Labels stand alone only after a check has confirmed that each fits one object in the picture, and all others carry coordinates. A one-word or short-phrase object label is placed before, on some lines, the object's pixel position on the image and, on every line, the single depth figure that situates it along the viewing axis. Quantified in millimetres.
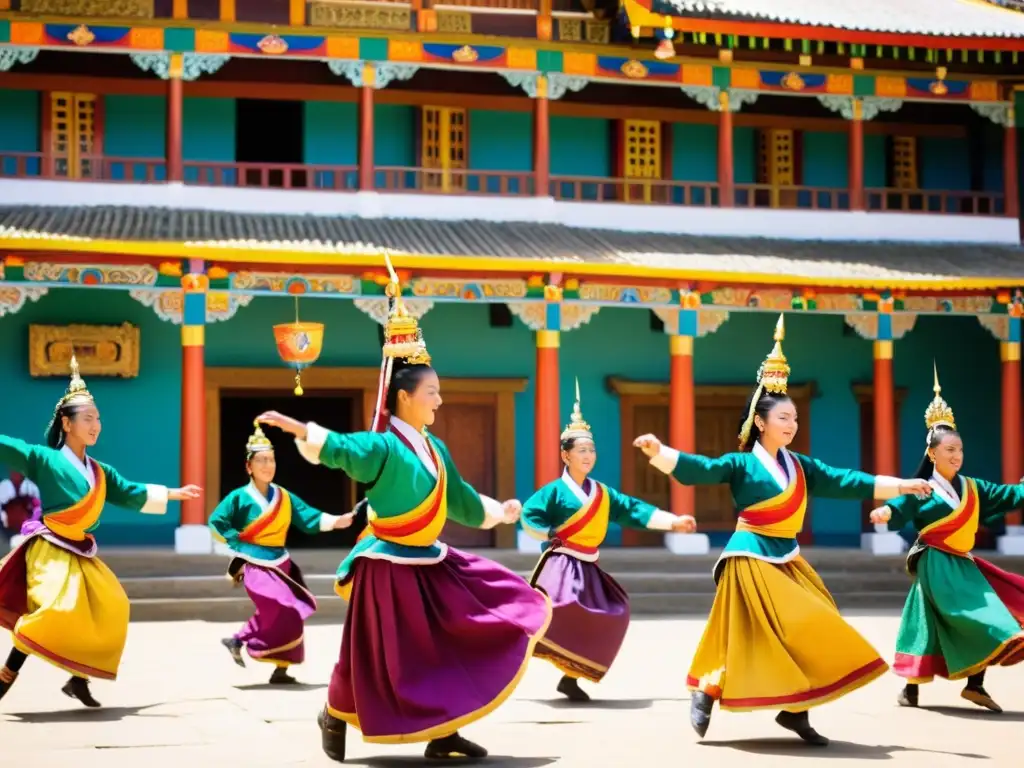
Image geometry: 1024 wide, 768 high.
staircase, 14883
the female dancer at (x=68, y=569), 8188
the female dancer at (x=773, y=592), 7293
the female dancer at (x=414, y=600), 6555
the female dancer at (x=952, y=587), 8484
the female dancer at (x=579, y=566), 9109
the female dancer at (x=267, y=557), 9883
